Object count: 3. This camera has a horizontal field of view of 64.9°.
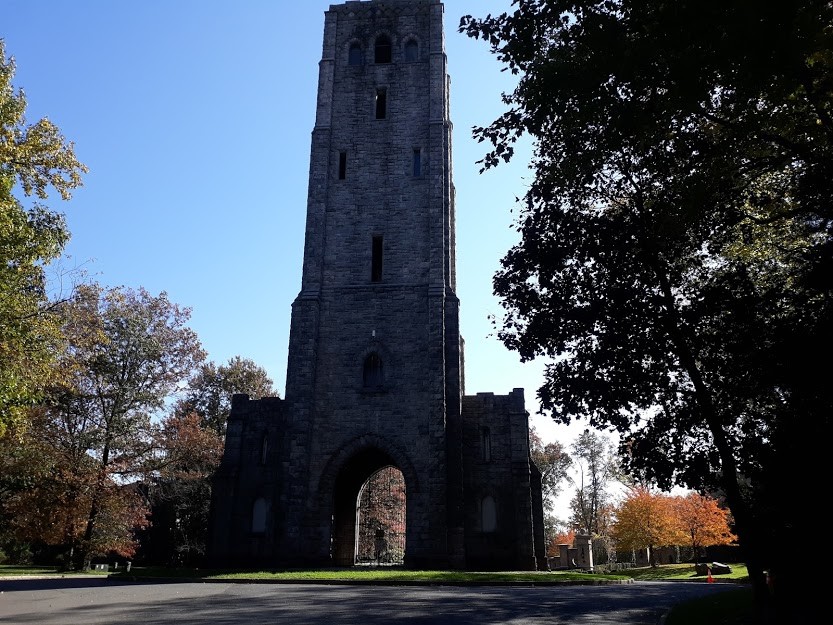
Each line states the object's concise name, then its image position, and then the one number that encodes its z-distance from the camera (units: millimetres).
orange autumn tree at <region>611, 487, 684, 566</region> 34688
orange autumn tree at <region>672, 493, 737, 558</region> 35094
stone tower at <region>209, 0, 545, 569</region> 24547
